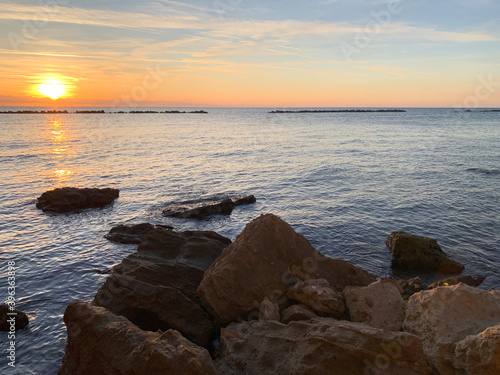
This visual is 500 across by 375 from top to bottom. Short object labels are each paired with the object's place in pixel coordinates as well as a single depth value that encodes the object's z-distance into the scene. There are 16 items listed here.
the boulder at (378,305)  9.66
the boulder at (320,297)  10.12
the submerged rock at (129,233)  20.11
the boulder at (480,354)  6.73
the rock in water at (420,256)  16.78
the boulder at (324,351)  7.21
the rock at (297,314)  9.90
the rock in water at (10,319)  12.14
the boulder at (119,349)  7.18
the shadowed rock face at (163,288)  10.82
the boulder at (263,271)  10.91
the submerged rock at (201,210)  24.84
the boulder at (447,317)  7.80
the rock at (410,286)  12.72
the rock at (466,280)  13.05
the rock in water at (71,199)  26.36
